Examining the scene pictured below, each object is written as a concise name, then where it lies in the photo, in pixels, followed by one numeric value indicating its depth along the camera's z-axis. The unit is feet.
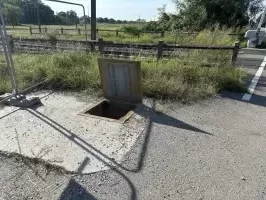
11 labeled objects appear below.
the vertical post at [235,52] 22.78
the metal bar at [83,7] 25.22
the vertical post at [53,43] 28.03
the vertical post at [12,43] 30.07
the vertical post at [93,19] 30.89
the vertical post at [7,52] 15.10
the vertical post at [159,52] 24.93
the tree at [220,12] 59.41
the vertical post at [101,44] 25.86
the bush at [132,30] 71.48
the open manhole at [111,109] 17.43
